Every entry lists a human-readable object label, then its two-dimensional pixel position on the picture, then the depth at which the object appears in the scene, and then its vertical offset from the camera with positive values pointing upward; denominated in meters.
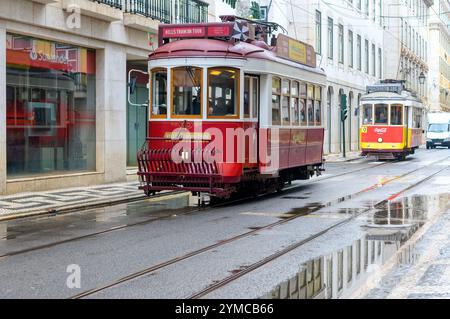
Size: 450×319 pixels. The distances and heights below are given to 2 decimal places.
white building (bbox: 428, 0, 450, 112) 88.38 +9.41
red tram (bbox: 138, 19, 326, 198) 14.12 +0.39
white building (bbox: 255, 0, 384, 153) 39.06 +5.68
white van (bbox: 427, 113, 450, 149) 53.94 +0.02
